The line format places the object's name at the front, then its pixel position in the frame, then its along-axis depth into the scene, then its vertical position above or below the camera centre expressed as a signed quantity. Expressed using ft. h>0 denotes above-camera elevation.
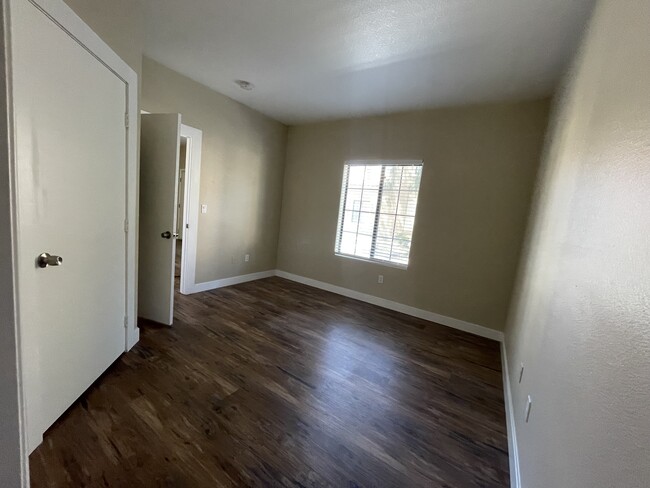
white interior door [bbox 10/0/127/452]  3.82 -0.35
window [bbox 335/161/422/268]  11.98 +0.34
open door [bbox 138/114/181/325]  7.98 -0.54
